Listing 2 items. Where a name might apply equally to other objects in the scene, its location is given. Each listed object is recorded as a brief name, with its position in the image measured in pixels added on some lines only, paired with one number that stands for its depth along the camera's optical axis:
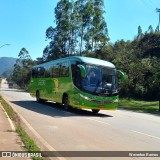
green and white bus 11.45
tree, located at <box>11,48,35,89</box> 70.04
